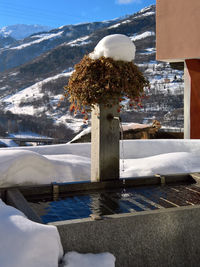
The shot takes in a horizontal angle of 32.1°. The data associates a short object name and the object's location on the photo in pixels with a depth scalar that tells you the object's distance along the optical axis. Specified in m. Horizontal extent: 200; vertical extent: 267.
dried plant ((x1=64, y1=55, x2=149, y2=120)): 3.86
